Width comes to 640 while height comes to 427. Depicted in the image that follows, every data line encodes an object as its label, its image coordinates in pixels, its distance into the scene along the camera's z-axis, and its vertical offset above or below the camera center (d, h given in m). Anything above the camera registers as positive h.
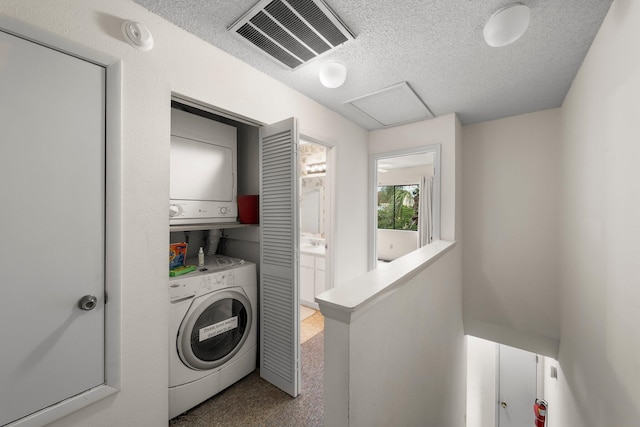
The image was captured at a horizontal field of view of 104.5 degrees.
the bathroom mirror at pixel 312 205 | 3.70 +0.12
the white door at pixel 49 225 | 0.86 -0.05
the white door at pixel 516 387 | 3.62 -2.59
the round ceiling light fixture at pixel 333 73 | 1.56 +0.89
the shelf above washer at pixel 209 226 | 1.58 -0.09
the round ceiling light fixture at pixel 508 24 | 1.11 +0.87
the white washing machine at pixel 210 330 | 1.46 -0.77
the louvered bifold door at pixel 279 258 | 1.62 -0.31
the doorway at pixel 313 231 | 2.54 -0.26
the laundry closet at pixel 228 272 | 1.52 -0.40
